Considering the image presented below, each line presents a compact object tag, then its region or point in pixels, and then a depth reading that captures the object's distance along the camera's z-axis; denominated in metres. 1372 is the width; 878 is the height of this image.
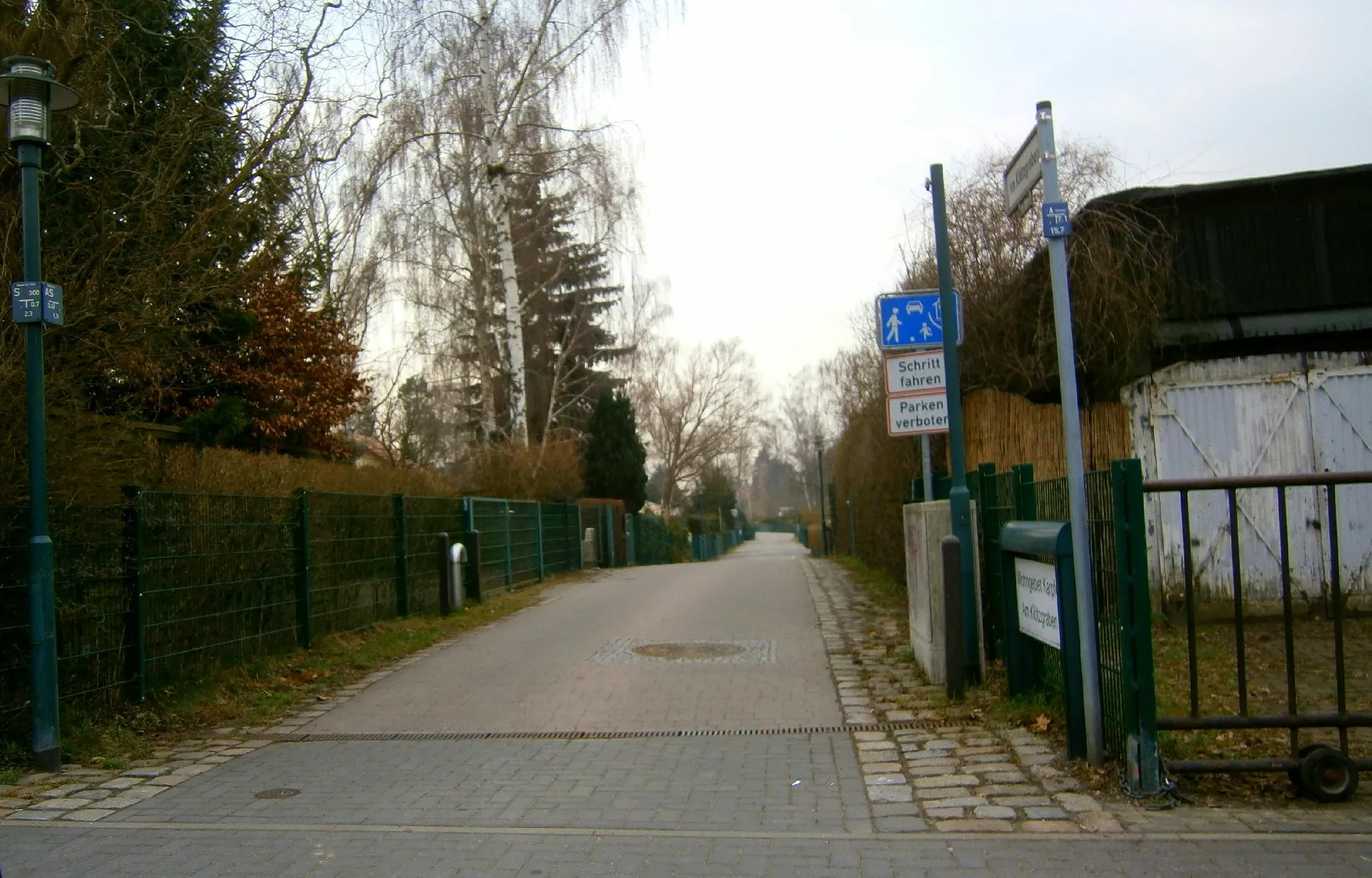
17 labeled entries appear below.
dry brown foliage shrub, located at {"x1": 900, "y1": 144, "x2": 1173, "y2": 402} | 11.32
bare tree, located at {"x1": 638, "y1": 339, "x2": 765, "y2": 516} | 60.00
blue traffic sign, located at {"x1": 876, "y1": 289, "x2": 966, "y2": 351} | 9.69
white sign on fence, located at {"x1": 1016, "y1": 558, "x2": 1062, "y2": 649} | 6.57
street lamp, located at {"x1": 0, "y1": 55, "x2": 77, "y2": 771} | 6.93
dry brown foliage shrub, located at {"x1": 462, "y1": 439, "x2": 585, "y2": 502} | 24.97
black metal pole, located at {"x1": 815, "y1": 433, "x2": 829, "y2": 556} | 38.02
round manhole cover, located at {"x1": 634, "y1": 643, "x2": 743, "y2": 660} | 11.45
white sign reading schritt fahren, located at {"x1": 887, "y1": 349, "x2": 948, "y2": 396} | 9.71
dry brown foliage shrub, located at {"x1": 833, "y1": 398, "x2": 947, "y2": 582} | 16.25
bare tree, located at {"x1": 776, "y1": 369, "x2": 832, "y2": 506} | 90.12
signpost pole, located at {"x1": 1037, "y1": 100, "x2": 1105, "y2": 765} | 6.01
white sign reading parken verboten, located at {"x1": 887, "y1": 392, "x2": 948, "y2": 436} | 9.66
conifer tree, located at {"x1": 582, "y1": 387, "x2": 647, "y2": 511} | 43.31
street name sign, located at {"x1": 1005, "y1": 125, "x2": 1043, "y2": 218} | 6.29
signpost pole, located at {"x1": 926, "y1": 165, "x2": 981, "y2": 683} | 8.73
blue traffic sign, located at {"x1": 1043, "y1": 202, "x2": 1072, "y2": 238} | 5.95
